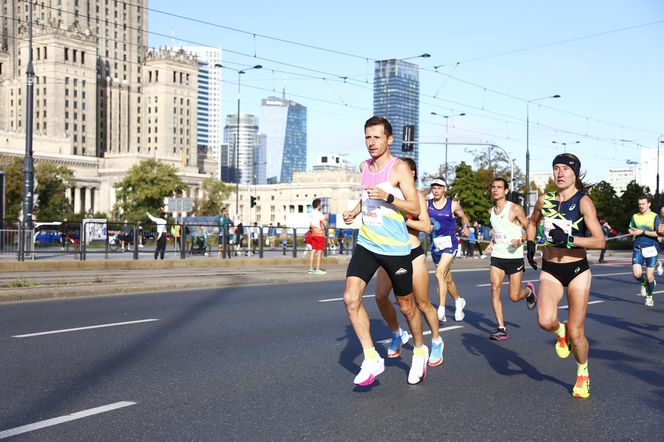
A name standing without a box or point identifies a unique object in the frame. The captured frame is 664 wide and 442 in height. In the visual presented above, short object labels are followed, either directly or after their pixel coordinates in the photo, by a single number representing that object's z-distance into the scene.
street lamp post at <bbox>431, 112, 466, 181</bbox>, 52.62
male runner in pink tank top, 6.14
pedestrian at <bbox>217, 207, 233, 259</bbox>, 26.92
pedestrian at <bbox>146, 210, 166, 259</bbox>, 24.66
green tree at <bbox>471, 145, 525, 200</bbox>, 74.69
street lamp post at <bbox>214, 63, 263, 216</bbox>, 36.21
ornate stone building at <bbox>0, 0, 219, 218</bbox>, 149.75
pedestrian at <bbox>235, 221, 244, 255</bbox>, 27.95
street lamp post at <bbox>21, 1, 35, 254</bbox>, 25.33
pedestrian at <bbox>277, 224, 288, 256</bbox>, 29.67
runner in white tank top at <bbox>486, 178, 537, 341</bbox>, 9.77
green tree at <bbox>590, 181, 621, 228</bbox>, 62.78
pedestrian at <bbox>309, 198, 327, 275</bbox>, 21.14
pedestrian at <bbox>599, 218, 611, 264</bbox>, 33.84
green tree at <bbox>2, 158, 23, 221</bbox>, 75.56
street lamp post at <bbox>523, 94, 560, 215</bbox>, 48.94
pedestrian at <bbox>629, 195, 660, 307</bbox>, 13.08
